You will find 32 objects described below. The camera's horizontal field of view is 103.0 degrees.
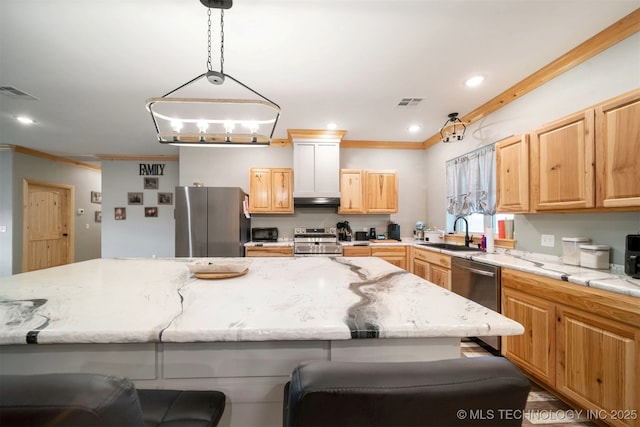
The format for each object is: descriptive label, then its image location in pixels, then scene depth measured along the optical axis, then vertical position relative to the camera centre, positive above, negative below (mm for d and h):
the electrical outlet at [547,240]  2376 -252
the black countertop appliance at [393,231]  4393 -301
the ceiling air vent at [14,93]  2658 +1310
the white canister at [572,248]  2012 -281
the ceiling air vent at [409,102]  2967 +1332
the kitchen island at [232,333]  800 -375
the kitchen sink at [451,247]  3219 -453
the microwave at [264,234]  4379 -353
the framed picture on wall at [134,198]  5410 +333
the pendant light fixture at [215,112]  1612 +1303
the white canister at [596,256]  1848 -316
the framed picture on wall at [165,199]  5453 +315
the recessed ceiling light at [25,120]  3465 +1304
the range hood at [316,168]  4102 +740
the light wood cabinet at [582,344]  1367 -814
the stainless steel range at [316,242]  3852 -452
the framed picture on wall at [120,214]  5363 -7
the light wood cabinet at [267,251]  3803 -564
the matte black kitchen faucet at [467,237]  3444 -327
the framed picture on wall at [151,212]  5426 +36
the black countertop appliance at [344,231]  4315 -298
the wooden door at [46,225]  5039 -238
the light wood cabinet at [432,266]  3020 -693
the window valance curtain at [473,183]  3123 +424
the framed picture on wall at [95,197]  6664 +449
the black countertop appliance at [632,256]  1596 -269
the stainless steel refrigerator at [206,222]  3586 -118
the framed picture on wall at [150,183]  5457 +658
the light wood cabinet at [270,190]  4129 +387
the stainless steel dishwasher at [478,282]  2291 -686
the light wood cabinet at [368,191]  4203 +374
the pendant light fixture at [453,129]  3461 +1231
